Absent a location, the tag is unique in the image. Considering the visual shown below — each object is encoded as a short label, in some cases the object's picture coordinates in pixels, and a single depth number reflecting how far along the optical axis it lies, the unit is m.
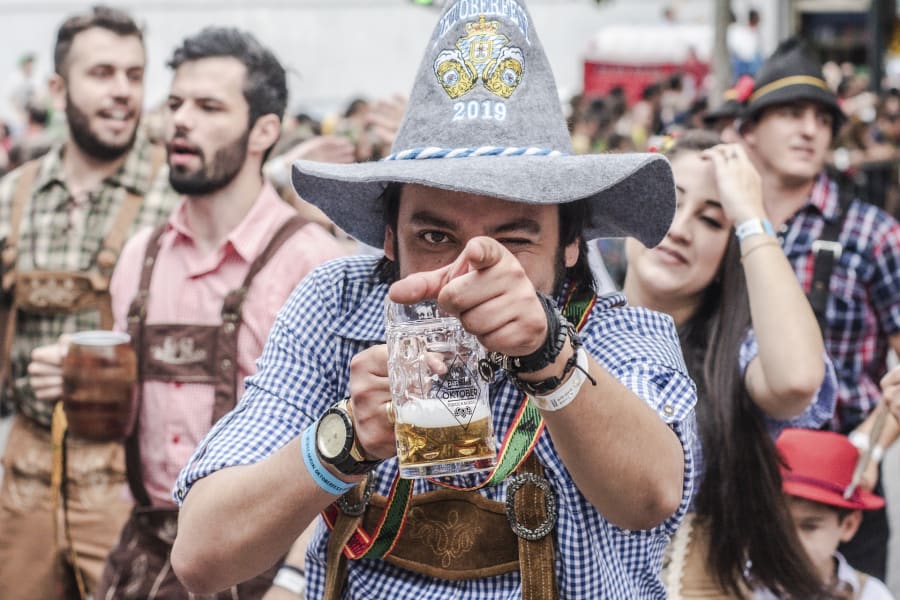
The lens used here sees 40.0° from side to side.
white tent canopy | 24.28
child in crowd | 3.67
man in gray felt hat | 1.88
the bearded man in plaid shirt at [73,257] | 4.38
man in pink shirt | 3.63
